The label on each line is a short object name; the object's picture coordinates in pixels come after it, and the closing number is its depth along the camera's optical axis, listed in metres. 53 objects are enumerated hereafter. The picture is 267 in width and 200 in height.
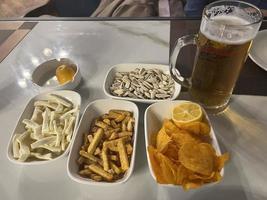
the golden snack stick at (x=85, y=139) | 0.46
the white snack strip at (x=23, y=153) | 0.44
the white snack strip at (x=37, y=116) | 0.51
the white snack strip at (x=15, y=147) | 0.44
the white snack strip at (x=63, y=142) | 0.45
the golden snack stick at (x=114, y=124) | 0.49
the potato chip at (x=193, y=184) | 0.38
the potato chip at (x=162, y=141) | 0.41
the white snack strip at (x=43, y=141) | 0.45
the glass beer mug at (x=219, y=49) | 0.43
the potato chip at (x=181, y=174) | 0.38
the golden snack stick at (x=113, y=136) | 0.47
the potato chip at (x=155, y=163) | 0.38
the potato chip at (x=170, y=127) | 0.44
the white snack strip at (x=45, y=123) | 0.48
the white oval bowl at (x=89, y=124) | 0.40
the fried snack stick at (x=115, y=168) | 0.42
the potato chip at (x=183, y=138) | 0.42
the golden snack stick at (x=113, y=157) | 0.44
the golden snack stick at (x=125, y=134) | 0.47
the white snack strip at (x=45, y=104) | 0.53
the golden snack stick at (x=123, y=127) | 0.48
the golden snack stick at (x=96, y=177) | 0.41
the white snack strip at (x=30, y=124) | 0.49
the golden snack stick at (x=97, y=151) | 0.45
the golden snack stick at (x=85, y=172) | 0.42
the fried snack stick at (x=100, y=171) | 0.41
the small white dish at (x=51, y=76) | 0.58
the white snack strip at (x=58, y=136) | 0.46
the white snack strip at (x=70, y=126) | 0.47
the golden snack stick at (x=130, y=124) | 0.48
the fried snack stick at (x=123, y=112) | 0.51
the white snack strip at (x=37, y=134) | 0.47
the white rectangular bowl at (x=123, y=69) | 0.57
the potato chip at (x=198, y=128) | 0.44
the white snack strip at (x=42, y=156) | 0.44
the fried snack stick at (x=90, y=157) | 0.44
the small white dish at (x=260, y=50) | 0.61
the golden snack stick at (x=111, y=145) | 0.45
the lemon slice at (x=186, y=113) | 0.45
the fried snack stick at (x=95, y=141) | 0.45
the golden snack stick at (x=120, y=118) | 0.50
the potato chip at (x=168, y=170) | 0.38
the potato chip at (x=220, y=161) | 0.39
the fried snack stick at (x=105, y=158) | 0.42
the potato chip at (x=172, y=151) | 0.41
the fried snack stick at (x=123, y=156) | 0.42
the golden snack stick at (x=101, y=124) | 0.49
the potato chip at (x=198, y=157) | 0.38
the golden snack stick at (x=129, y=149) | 0.44
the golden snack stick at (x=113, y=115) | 0.51
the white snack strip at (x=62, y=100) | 0.54
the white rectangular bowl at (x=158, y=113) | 0.47
